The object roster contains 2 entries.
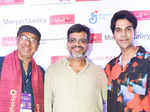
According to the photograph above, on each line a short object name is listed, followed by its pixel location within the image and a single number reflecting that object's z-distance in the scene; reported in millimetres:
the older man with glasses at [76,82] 1924
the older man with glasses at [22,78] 2150
